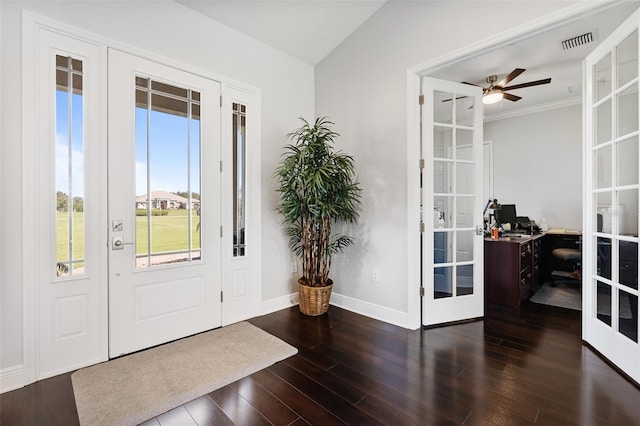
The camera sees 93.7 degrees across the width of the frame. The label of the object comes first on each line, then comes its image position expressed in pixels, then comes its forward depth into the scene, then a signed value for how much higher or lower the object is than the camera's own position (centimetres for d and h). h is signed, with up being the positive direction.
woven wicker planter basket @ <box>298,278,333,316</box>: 314 -92
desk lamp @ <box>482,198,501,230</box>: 404 +8
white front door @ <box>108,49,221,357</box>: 237 +8
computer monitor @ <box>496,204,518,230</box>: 452 -3
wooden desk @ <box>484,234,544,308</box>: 334 -67
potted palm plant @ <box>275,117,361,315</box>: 293 +8
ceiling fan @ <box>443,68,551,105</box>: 340 +149
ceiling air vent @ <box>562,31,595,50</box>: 281 +165
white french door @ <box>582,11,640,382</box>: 199 +9
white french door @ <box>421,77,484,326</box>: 290 +10
